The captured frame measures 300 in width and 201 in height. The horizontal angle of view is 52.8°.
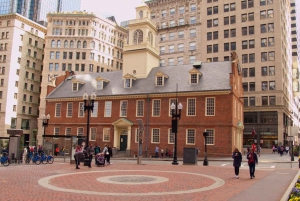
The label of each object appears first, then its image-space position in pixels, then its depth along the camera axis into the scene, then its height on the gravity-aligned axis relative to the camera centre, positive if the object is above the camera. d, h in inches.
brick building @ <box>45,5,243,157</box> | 1473.9 +171.9
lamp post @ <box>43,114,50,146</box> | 1470.0 +53.3
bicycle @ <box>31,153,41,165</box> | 1020.7 -94.0
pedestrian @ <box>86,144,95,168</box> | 908.5 -67.0
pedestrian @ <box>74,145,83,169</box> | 853.2 -69.8
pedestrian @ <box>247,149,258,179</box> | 676.1 -61.9
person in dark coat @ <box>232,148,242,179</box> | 677.9 -56.4
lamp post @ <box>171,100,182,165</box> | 1060.0 +26.6
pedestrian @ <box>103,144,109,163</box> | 1003.6 -66.7
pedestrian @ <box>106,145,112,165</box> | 1013.5 -87.0
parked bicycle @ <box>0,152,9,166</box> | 922.6 -91.7
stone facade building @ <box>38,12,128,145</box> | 3282.5 +965.1
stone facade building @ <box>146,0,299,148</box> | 2465.6 +833.5
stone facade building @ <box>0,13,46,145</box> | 2903.5 +548.3
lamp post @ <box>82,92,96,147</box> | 1045.8 +117.0
